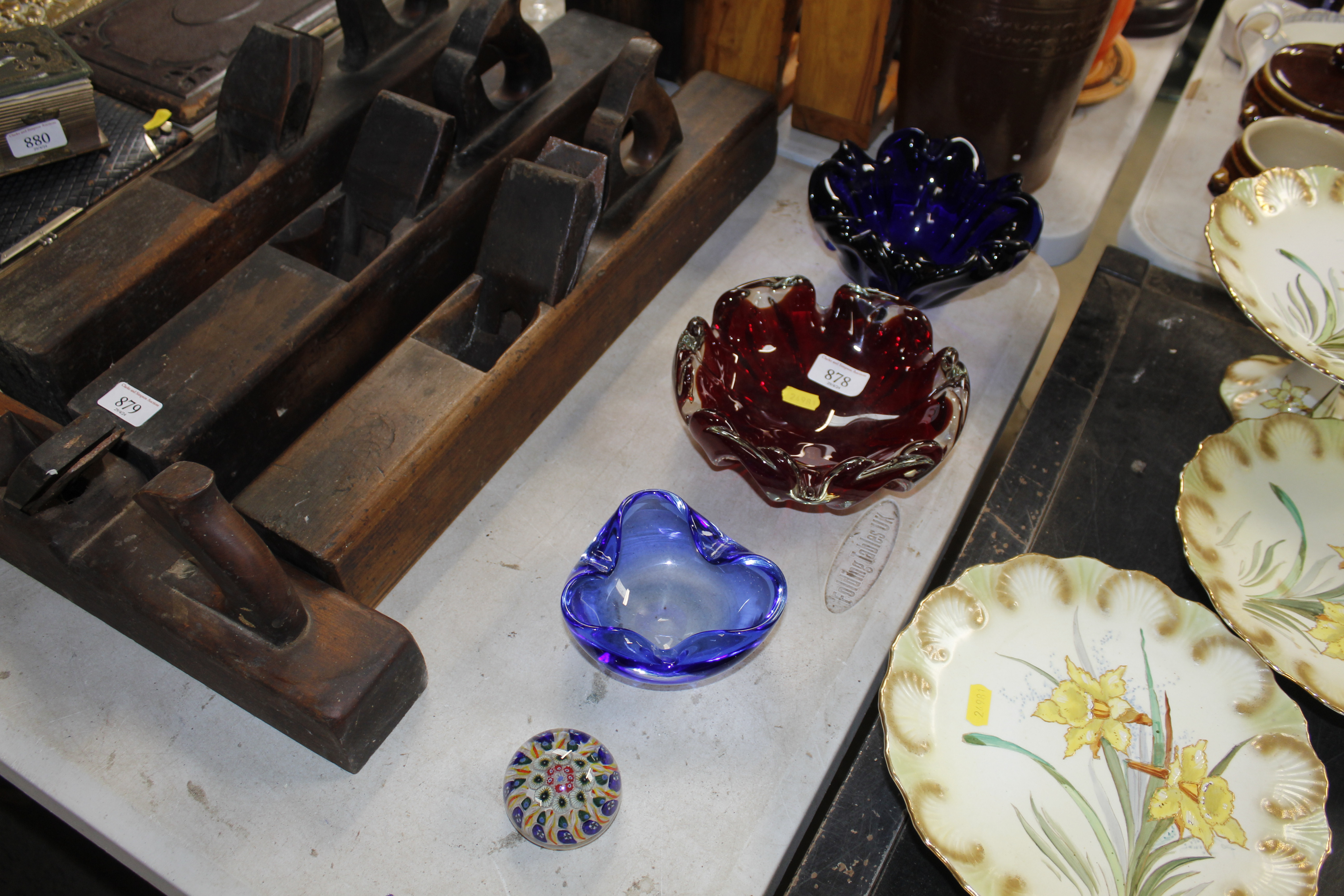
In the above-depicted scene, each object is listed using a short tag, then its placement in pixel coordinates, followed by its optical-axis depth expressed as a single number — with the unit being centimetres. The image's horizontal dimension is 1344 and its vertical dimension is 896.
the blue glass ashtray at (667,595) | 83
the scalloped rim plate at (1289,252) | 94
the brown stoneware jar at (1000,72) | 114
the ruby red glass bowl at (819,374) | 100
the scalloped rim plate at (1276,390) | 112
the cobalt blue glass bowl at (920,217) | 108
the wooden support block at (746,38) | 131
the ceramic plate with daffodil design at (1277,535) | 90
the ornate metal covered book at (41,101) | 118
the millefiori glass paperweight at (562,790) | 80
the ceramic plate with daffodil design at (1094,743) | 78
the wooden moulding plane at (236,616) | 80
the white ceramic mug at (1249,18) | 155
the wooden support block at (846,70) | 130
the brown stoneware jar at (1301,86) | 128
